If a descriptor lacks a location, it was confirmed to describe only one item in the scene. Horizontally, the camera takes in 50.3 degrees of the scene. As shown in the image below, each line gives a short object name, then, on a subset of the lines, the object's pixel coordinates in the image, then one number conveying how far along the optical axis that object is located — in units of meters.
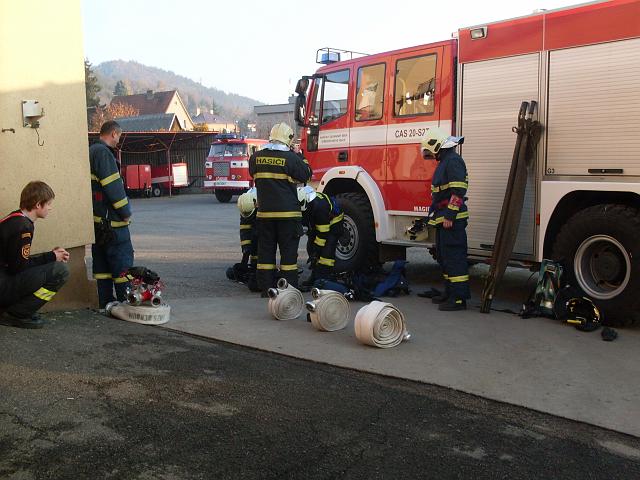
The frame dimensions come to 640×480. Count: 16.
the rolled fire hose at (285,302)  6.39
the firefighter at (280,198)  7.19
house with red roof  93.67
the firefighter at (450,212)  6.87
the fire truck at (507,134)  6.16
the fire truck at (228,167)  24.77
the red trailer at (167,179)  29.84
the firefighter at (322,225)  7.66
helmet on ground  6.14
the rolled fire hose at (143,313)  6.03
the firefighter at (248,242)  8.09
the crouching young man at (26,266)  5.19
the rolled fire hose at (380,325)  5.38
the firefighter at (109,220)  6.44
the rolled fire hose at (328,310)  5.93
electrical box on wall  5.82
